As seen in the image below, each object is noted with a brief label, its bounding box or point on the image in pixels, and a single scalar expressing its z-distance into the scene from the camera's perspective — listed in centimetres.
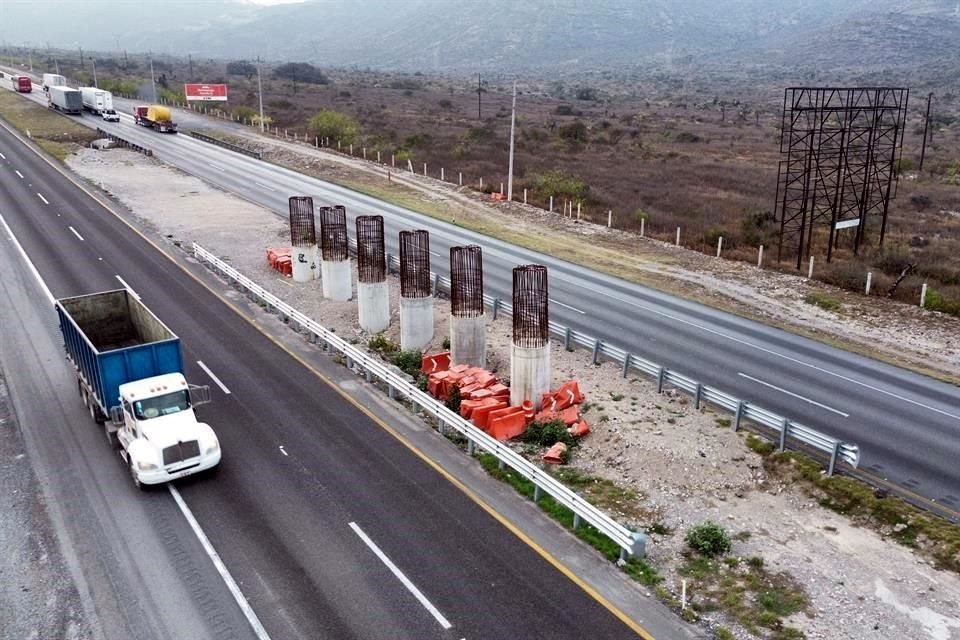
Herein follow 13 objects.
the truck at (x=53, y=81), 9219
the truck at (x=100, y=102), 8462
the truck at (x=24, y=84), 10350
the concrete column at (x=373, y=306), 2644
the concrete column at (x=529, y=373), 1989
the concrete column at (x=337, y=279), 2948
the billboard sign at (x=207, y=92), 9481
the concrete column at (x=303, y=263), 3189
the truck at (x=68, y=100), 8361
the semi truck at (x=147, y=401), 1584
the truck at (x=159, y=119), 7981
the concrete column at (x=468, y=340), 2259
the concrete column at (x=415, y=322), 2464
